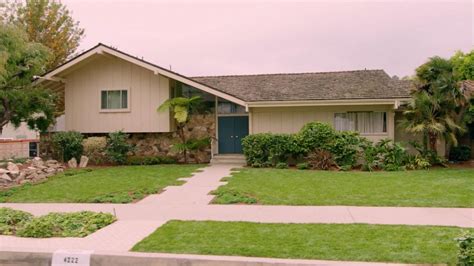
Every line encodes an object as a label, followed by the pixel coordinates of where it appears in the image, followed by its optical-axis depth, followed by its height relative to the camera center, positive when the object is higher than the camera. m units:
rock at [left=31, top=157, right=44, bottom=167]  14.31 -1.29
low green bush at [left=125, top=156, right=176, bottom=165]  17.64 -1.48
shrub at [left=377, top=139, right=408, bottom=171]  14.89 -1.10
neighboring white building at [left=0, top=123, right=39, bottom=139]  29.45 -0.39
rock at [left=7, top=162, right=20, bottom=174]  12.66 -1.34
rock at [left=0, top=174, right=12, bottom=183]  12.14 -1.60
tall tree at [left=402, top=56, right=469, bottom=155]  14.85 +1.00
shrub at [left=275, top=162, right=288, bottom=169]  15.55 -1.52
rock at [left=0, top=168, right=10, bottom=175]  12.27 -1.39
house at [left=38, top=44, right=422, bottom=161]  16.61 +1.20
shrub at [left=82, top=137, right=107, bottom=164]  16.88 -0.87
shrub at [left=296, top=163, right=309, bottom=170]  15.29 -1.53
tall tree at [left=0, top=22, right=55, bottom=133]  13.22 +1.81
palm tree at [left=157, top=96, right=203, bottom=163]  16.41 +0.83
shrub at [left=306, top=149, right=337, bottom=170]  15.22 -1.29
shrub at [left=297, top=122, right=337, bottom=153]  15.32 -0.35
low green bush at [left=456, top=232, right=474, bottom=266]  4.45 -1.47
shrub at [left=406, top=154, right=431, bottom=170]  14.84 -1.37
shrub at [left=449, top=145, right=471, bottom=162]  16.81 -1.11
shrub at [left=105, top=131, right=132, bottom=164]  17.11 -0.83
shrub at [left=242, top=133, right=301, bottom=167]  15.70 -0.82
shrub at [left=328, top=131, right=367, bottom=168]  15.13 -0.79
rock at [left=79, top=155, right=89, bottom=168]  16.94 -1.50
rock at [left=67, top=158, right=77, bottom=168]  16.75 -1.53
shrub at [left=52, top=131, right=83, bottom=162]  16.73 -0.68
